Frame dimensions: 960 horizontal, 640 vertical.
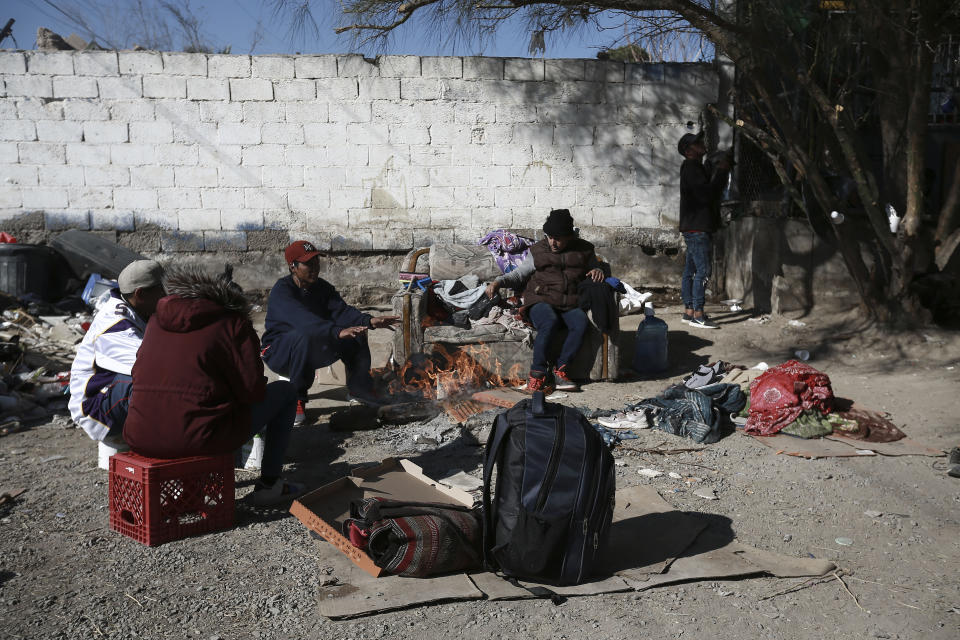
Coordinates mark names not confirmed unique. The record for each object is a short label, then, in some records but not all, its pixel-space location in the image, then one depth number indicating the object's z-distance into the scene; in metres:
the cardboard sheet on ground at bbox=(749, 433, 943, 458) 5.14
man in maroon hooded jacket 3.77
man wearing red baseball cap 5.78
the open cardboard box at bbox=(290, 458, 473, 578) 3.74
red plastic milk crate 3.72
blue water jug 7.27
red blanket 5.55
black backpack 3.27
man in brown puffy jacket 6.77
